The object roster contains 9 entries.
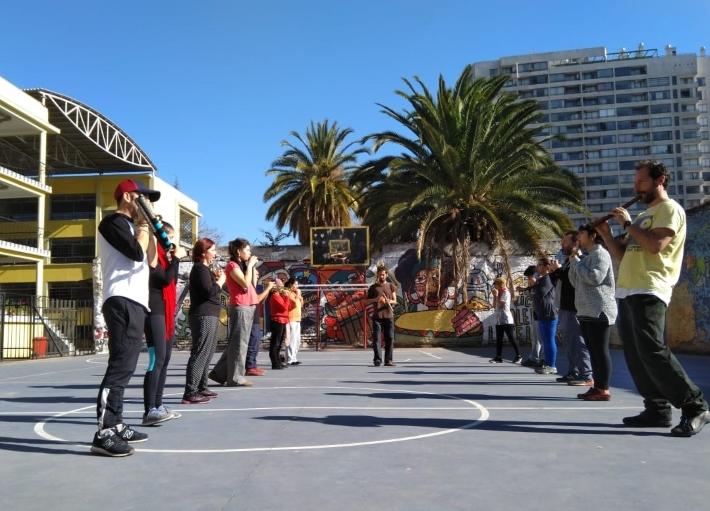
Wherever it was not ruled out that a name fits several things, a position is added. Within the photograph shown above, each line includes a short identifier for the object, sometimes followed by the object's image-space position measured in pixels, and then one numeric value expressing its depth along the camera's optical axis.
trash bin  20.33
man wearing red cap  4.38
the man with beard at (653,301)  4.70
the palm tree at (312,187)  34.34
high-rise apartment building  109.94
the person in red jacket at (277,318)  11.86
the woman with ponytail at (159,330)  5.30
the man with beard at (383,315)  12.17
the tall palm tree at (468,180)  20.83
